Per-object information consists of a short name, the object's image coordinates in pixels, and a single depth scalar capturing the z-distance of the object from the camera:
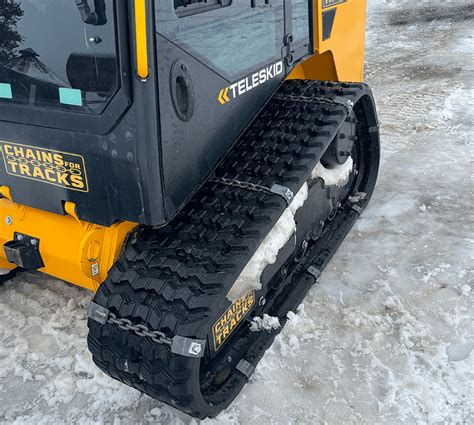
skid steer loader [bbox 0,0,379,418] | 2.04
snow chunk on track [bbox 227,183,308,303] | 2.56
